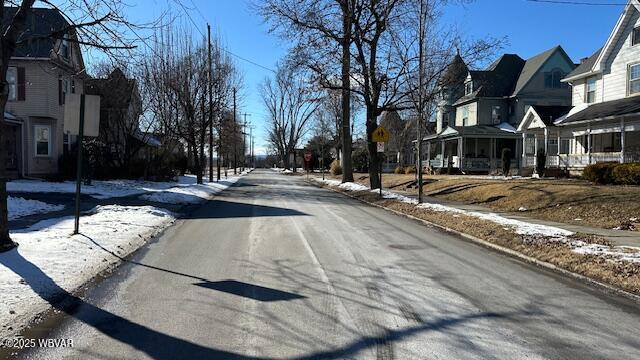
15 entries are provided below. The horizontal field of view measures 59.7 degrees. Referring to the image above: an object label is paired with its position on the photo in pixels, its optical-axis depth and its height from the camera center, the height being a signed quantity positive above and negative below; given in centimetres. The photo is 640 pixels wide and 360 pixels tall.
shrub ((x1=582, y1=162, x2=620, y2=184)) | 2164 -32
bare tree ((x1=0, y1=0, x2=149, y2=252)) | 924 +203
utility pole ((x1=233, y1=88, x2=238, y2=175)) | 4722 +350
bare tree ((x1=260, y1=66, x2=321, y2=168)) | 9109 +650
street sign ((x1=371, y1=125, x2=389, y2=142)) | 2545 +131
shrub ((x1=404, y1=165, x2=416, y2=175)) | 4679 -55
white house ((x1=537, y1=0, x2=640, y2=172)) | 2633 +312
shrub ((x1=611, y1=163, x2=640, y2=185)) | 2006 -35
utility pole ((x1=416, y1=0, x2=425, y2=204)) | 2032 +296
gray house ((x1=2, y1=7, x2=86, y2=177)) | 2846 +256
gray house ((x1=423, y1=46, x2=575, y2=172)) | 4472 +502
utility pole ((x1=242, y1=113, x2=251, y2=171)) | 11542 +287
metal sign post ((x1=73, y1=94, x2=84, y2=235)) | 1106 +50
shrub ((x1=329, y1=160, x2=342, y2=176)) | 5719 -59
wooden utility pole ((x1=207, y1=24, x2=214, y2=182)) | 3569 +448
